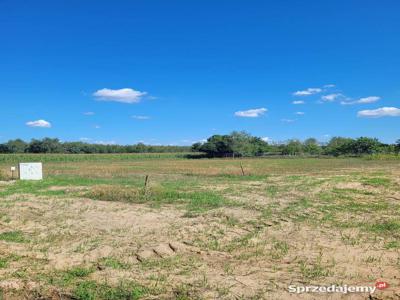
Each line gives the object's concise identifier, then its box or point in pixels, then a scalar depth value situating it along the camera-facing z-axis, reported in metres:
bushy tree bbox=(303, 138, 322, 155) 105.81
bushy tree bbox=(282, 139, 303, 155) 105.06
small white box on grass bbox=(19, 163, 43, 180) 19.20
